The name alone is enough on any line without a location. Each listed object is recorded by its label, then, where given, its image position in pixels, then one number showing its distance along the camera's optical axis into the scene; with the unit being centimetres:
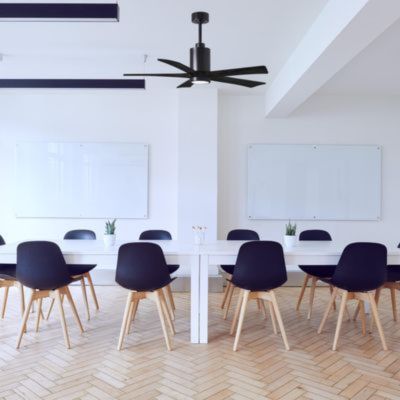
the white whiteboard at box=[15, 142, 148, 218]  583
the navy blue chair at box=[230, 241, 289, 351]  325
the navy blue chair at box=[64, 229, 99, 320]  399
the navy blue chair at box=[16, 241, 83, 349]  326
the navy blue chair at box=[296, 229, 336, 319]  401
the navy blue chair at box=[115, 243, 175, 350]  318
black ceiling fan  315
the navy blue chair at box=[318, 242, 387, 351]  329
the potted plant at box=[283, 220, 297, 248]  385
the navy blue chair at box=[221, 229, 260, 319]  447
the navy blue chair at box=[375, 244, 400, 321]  380
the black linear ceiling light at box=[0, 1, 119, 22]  281
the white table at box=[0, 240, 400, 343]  342
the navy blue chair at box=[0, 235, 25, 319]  375
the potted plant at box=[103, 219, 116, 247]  383
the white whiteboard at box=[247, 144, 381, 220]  591
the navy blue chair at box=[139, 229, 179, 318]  459
